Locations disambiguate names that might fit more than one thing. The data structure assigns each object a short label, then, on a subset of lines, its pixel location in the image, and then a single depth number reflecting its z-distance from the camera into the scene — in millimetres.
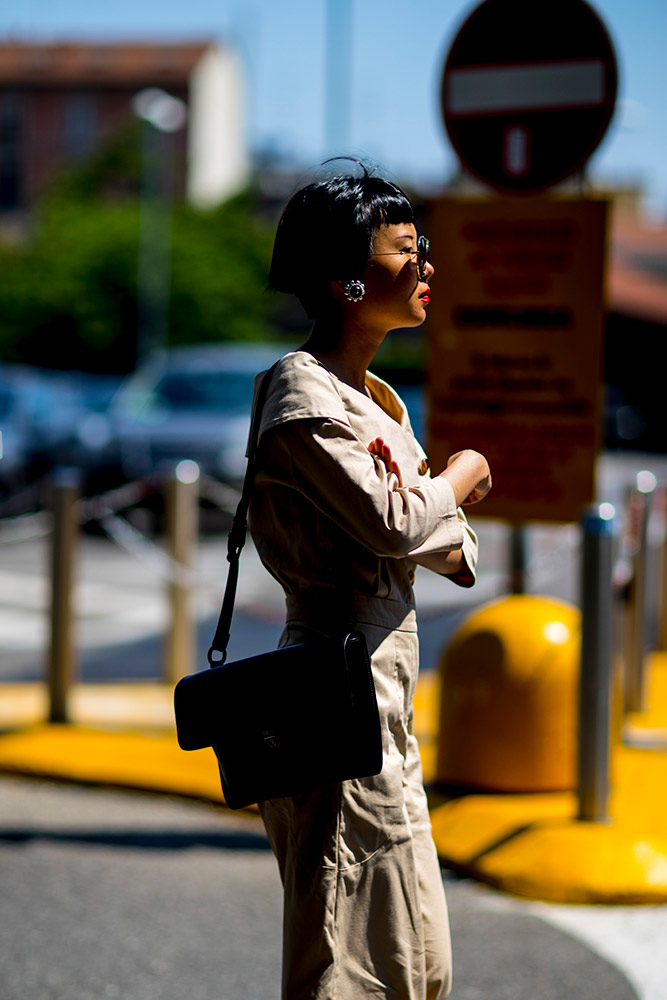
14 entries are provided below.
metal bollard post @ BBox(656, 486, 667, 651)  14891
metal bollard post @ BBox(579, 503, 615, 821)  8039
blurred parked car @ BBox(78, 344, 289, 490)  25844
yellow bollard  8914
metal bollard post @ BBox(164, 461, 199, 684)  12742
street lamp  68750
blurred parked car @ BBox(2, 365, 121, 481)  29437
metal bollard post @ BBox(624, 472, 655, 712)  12008
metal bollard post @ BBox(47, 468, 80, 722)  11195
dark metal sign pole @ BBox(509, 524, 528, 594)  9734
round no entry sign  8578
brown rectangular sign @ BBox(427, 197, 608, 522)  8609
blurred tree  70750
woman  4254
